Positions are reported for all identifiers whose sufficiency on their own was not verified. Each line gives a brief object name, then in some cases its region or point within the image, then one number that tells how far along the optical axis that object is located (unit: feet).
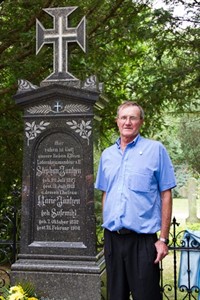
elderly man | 10.91
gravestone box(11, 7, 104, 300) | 15.10
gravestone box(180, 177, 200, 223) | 56.24
